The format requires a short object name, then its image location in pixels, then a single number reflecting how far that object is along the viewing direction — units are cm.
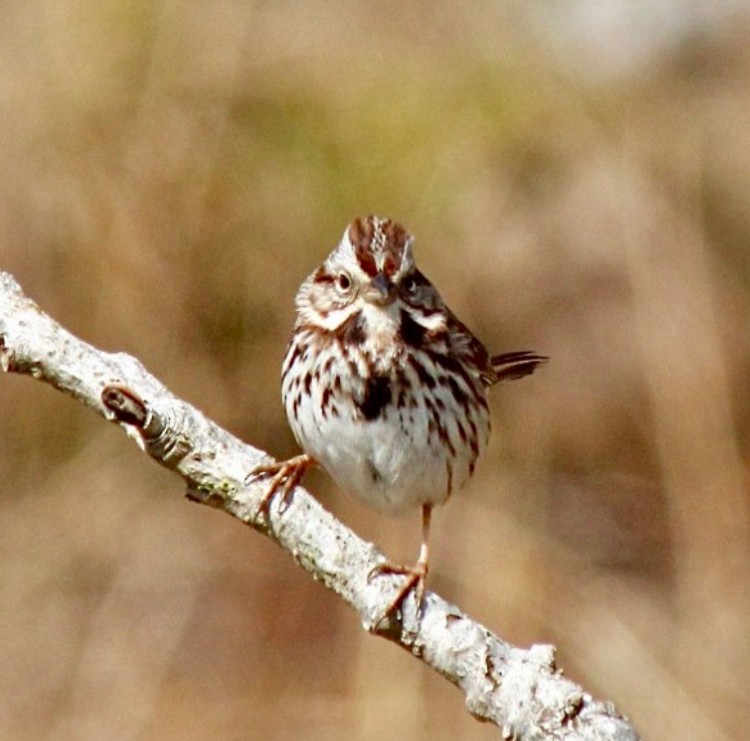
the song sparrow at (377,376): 948
